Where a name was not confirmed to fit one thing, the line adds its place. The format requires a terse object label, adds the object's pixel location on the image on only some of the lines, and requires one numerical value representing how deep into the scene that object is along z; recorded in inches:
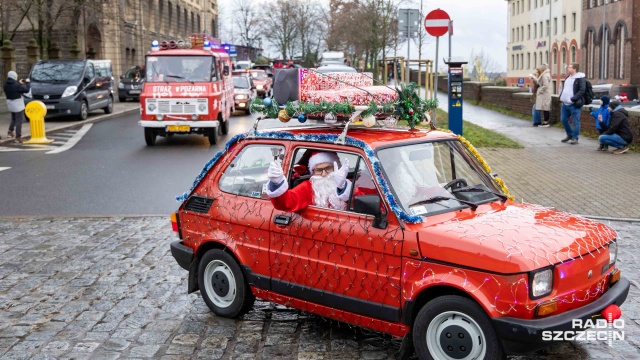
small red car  186.5
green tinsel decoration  235.1
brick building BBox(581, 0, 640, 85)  2293.3
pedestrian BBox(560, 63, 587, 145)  746.2
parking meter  713.0
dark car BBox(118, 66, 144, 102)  1664.6
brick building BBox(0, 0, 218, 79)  1551.4
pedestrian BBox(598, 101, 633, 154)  661.9
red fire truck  803.4
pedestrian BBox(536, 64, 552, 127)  881.5
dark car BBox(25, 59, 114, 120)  1082.7
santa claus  221.0
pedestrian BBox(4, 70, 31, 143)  837.8
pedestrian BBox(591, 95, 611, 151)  682.2
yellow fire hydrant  816.9
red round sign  675.4
